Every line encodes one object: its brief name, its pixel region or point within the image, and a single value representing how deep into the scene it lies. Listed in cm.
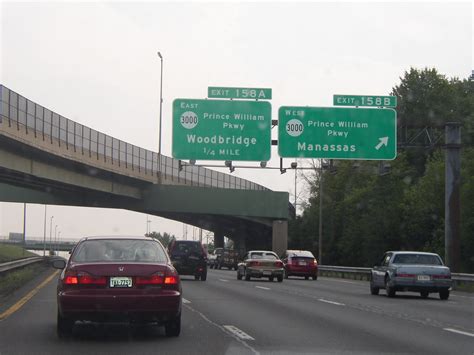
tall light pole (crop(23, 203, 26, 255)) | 8400
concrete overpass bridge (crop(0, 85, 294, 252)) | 3762
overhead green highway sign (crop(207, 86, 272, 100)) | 3678
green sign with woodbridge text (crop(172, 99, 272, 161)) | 3662
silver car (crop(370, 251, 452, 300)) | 2470
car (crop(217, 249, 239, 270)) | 7169
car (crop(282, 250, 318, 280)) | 4297
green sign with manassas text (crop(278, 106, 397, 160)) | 3638
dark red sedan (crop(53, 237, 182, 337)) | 1181
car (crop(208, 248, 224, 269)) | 7325
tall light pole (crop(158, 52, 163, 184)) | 5697
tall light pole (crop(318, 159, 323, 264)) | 5862
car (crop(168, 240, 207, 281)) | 3612
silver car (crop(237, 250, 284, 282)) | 3791
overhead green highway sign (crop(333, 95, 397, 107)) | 3656
